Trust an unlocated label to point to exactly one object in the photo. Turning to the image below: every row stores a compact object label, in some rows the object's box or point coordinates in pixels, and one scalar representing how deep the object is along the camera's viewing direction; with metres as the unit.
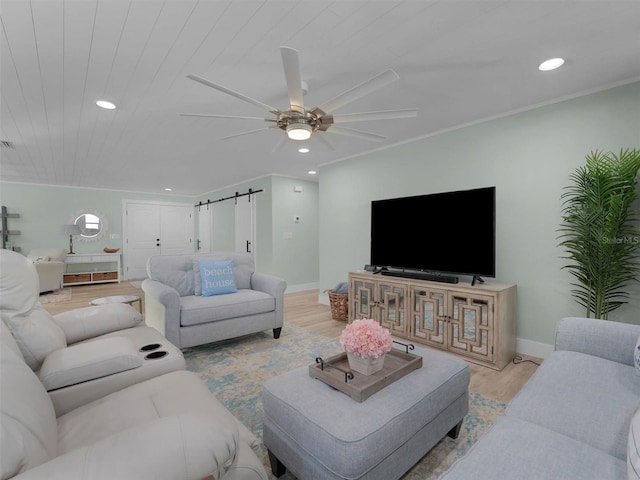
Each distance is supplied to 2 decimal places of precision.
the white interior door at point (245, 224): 6.43
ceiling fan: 1.68
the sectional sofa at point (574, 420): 0.92
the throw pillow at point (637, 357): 1.42
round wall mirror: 7.57
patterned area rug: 1.65
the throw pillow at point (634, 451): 0.78
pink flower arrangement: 1.49
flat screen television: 2.91
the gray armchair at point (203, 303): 2.83
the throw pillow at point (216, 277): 3.29
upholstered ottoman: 1.17
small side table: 3.30
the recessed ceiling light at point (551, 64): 2.13
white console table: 7.12
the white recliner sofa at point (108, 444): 0.65
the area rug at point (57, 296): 5.45
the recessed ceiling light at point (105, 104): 2.78
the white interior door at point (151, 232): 8.12
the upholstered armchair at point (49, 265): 5.94
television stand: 2.69
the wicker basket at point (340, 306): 4.04
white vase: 1.54
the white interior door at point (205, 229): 8.27
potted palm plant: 2.25
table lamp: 7.27
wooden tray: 1.40
